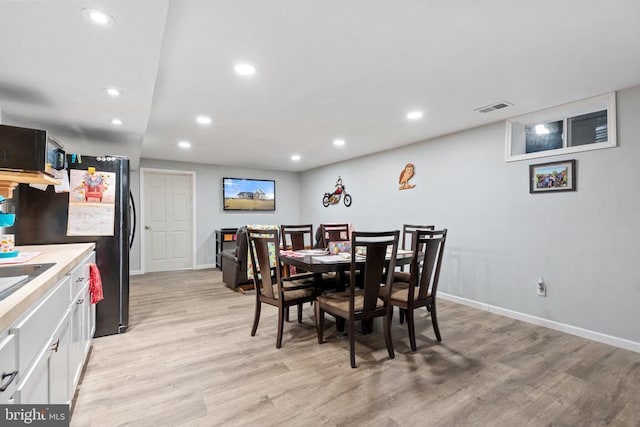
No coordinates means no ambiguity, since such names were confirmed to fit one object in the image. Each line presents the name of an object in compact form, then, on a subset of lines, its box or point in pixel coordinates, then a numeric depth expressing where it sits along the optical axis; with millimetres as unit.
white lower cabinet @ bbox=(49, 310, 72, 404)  1347
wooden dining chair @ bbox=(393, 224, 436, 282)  3400
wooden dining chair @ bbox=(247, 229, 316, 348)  2713
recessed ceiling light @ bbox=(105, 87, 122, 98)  2328
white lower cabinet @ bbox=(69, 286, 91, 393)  1820
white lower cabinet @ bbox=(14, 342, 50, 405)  989
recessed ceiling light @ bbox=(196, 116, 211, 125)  3510
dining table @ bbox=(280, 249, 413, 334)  2625
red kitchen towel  2518
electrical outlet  3271
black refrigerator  2605
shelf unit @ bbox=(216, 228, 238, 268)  6492
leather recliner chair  4577
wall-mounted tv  6898
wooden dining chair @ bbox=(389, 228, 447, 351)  2621
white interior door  6191
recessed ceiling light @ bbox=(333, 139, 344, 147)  4637
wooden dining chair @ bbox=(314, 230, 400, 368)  2359
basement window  2883
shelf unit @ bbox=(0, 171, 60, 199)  2006
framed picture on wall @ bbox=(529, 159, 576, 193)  3084
